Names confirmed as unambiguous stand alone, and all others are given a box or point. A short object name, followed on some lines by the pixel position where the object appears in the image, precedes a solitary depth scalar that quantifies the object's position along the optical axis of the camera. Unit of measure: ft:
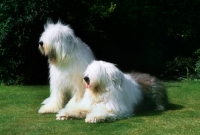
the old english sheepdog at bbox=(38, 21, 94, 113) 25.23
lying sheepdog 23.09
